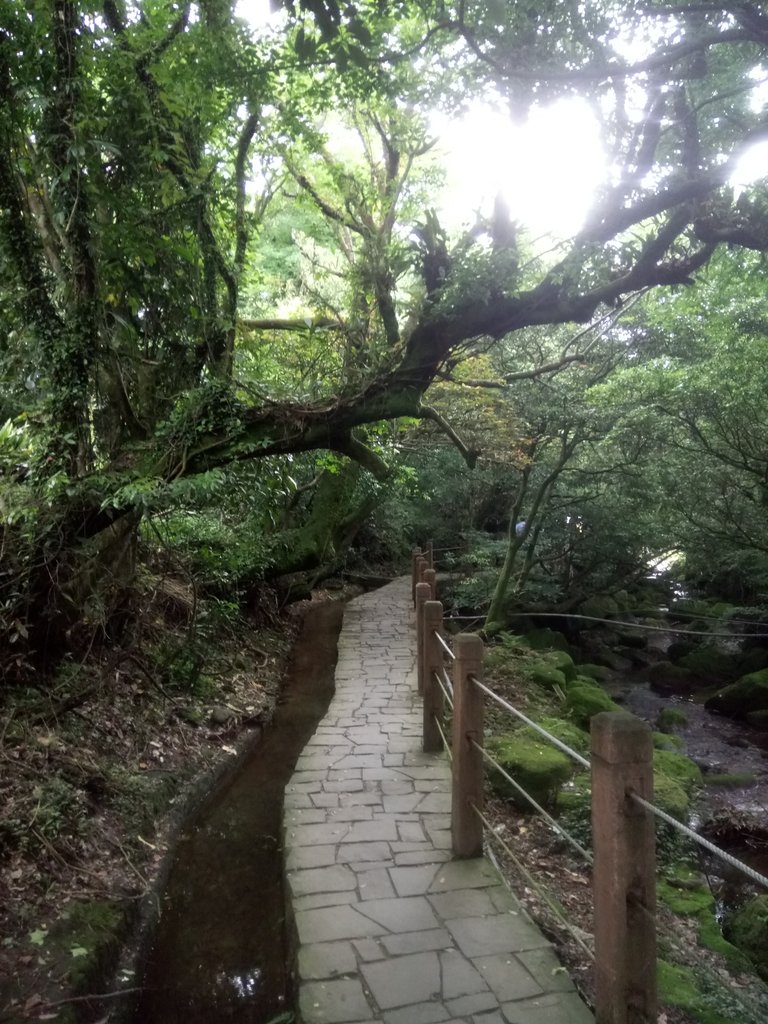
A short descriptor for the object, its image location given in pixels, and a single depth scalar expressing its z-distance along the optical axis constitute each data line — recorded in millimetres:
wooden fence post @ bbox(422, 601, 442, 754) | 5992
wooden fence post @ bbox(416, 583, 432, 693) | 7693
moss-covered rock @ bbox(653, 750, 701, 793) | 6652
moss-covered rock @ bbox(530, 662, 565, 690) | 8781
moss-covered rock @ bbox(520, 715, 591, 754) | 6258
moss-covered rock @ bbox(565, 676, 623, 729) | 7836
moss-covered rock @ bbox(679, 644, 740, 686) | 13305
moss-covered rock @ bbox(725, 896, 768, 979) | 4398
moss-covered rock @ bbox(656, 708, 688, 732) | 10656
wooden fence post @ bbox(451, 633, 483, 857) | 4062
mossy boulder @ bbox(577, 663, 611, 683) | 13281
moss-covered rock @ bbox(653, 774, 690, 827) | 5461
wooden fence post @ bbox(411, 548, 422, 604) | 12768
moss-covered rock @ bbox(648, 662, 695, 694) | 13063
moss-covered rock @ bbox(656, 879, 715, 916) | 4387
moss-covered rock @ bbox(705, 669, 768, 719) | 11008
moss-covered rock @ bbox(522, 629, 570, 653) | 12617
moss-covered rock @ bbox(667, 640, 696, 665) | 14820
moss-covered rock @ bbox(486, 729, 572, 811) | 5340
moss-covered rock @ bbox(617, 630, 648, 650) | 15992
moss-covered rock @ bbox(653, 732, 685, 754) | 8937
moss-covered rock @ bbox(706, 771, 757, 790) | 8102
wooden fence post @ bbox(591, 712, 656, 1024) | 2346
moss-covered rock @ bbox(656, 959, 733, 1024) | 3061
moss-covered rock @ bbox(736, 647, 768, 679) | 13039
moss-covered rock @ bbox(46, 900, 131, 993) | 3273
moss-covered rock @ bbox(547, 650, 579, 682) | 9762
